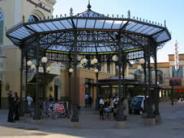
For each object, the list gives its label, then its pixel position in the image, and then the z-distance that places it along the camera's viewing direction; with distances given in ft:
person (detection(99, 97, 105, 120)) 48.20
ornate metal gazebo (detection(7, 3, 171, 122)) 38.22
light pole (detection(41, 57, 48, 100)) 46.97
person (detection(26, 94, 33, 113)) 53.02
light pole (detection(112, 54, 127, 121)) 38.68
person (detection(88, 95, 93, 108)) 81.04
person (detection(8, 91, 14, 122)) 43.03
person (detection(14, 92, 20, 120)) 43.76
